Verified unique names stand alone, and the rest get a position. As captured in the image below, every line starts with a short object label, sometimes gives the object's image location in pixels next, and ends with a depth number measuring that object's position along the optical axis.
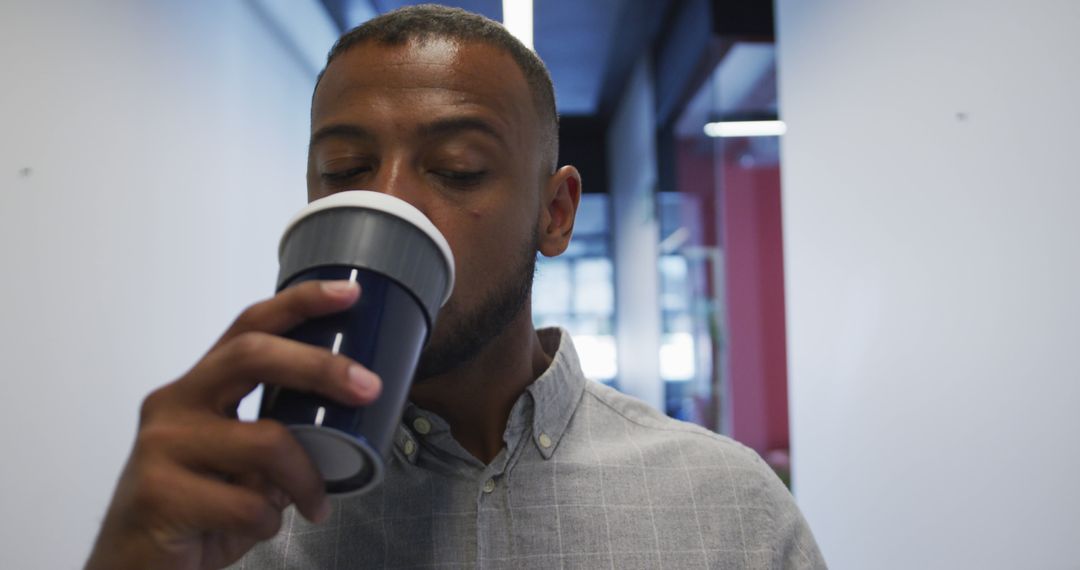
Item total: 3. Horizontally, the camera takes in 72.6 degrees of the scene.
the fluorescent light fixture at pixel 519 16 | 3.13
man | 0.79
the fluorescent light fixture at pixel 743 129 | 4.41
